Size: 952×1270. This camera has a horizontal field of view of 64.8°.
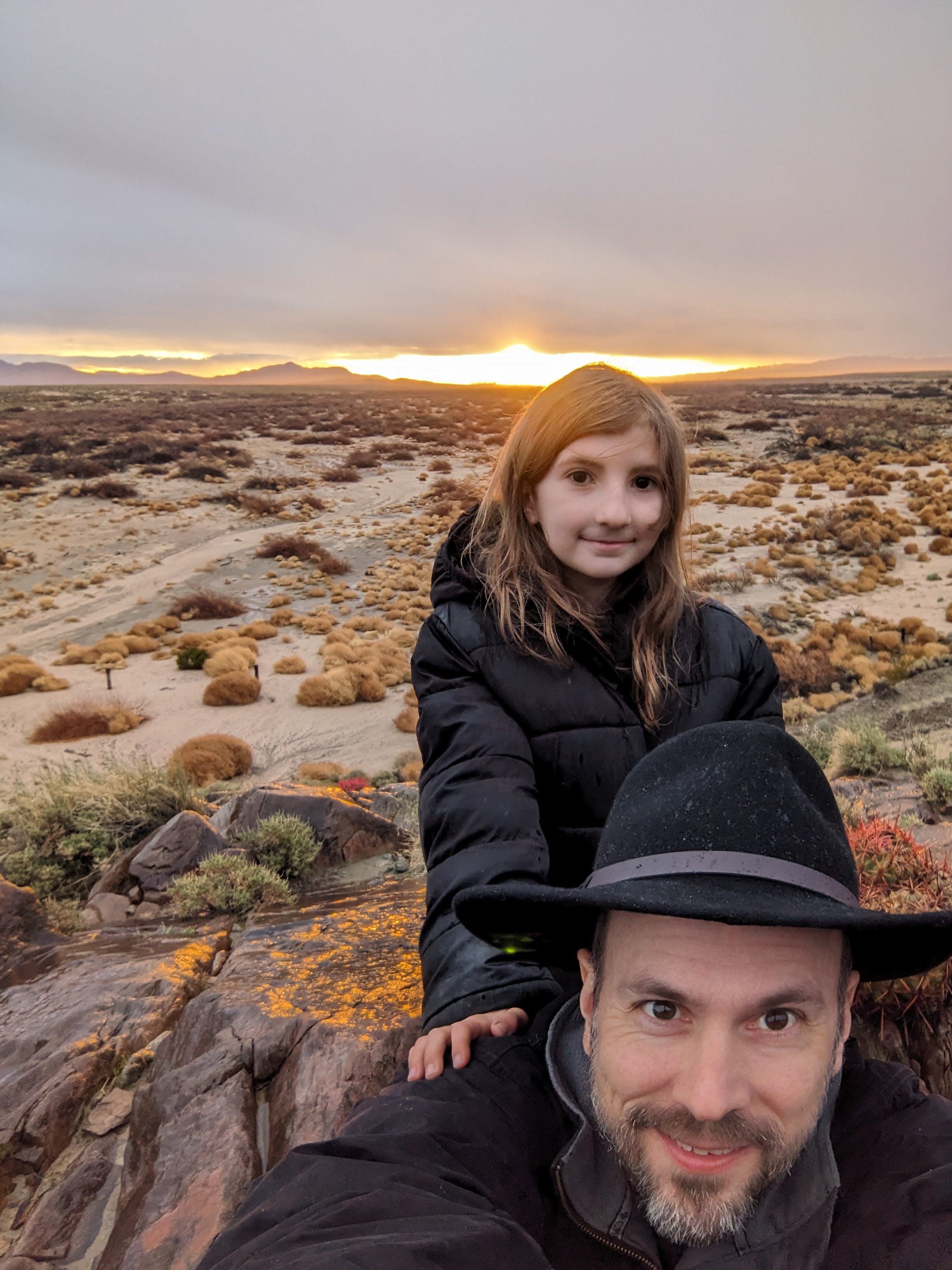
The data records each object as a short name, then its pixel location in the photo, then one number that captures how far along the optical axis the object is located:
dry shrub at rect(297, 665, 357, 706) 13.05
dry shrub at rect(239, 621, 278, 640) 17.14
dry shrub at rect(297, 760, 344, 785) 9.59
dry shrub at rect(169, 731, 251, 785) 9.45
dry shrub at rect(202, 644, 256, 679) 14.14
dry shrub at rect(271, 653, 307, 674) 14.73
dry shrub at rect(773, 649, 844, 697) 12.50
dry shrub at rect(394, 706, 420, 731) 12.03
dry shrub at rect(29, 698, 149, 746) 11.88
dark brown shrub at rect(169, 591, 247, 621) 19.25
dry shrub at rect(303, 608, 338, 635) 17.69
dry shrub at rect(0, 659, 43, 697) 13.84
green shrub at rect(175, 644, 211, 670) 15.02
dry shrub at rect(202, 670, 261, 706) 12.90
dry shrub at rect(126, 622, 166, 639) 17.77
